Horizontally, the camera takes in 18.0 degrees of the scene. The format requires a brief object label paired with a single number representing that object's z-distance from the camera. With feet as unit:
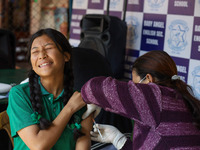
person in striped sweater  8.44
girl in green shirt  8.58
